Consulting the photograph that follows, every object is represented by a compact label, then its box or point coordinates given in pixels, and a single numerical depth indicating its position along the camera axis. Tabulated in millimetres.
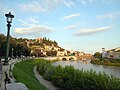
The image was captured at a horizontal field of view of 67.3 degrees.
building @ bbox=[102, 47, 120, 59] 53092
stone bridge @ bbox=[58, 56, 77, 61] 53231
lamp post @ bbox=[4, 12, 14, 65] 3998
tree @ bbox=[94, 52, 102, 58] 65196
